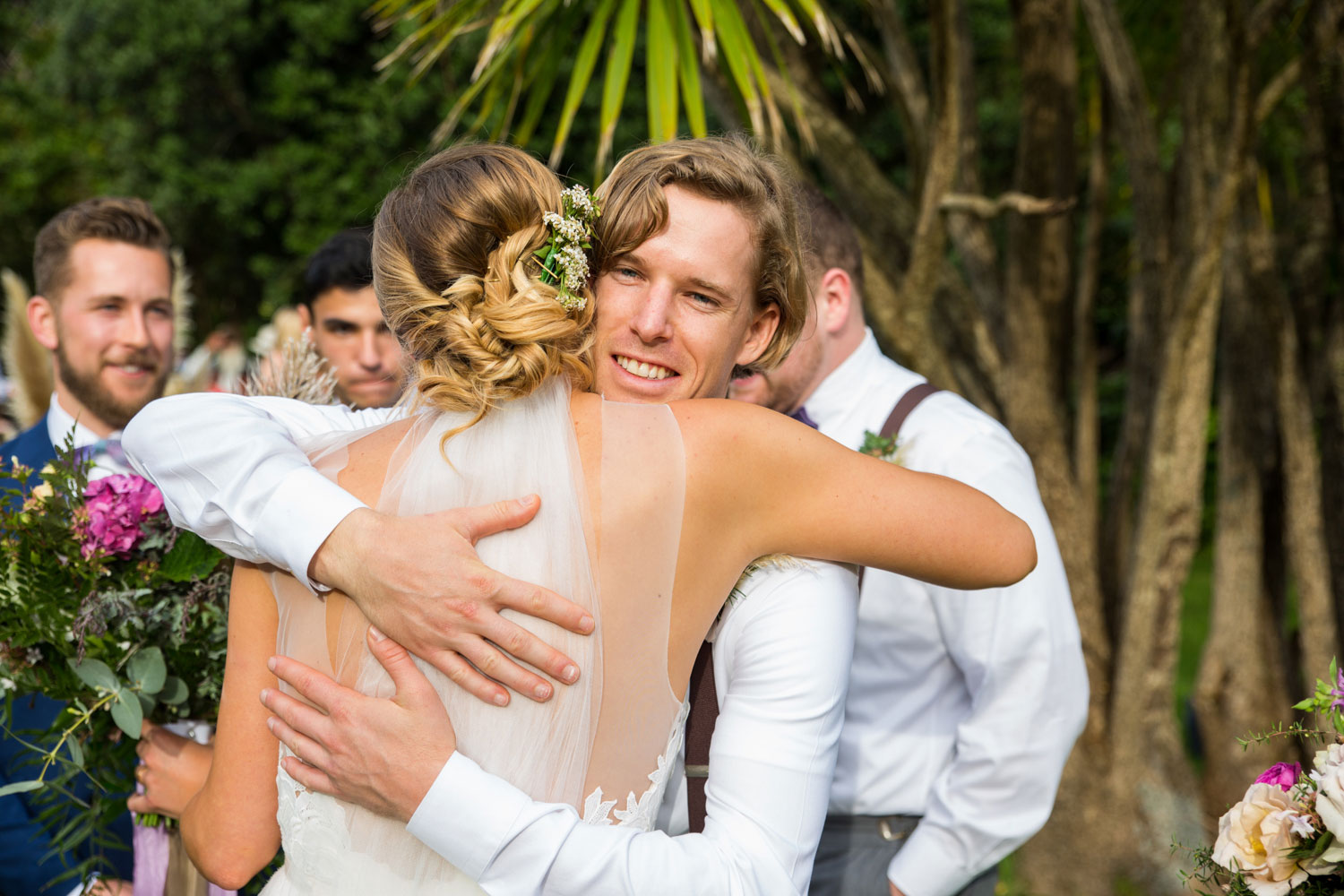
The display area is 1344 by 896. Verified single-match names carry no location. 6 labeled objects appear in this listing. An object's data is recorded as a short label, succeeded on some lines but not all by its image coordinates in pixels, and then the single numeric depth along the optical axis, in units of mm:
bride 1558
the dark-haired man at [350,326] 3994
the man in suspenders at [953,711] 2596
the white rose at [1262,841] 1513
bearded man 3553
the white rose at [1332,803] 1422
